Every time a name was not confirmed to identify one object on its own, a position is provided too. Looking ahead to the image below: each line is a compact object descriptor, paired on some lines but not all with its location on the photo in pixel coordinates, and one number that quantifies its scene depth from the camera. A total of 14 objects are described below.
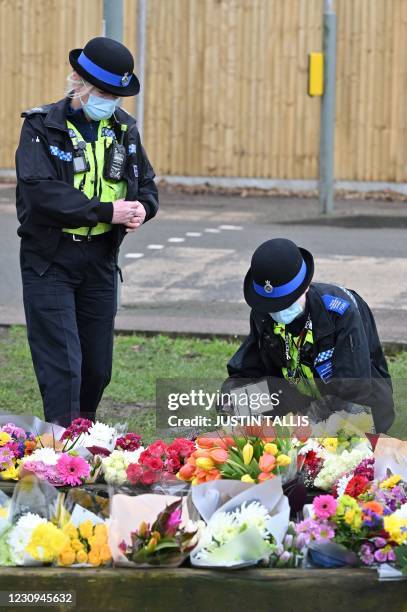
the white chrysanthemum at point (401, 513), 7.80
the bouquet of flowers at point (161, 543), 7.57
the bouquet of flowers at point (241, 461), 8.52
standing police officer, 11.17
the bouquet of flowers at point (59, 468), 8.98
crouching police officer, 9.95
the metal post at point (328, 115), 28.67
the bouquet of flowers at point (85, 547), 7.67
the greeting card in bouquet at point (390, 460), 8.66
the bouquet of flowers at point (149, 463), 8.66
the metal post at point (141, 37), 30.72
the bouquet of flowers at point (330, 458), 8.93
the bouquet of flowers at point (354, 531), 7.65
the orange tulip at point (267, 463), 8.48
